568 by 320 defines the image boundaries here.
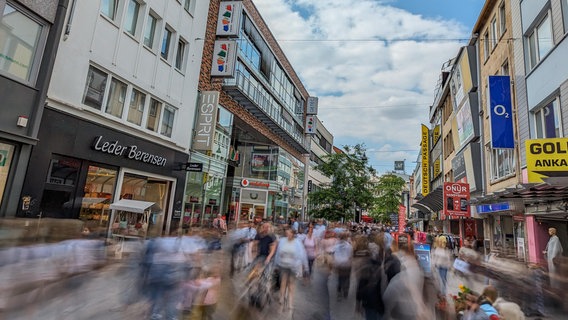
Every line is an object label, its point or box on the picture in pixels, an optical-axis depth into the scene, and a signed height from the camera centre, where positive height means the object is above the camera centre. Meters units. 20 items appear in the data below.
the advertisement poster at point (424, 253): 9.06 -0.60
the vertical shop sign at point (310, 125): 43.34 +11.76
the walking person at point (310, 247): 10.30 -0.74
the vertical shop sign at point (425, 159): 37.84 +7.72
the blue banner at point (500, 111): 14.05 +5.05
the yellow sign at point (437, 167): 34.37 +6.26
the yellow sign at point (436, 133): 34.08 +9.61
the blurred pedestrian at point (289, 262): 7.56 -0.91
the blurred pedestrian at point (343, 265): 8.41 -0.98
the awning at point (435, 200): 24.03 +2.49
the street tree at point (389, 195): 55.78 +5.01
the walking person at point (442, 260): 7.78 -0.64
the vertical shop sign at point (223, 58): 19.56 +8.67
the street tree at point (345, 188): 29.39 +3.04
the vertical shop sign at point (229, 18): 20.03 +11.12
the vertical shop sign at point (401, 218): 21.94 +0.66
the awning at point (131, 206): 11.23 +0.04
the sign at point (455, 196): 17.47 +1.81
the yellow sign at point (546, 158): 8.70 +2.04
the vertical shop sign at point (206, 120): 18.38 +4.88
